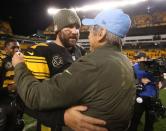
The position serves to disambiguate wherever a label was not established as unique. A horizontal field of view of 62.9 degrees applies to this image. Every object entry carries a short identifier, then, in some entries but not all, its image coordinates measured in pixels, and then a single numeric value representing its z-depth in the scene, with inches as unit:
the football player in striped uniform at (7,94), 86.4
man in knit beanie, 34.1
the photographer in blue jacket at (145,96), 112.2
